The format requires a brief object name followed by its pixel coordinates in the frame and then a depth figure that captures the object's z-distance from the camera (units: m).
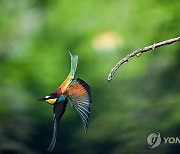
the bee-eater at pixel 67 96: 15.19
